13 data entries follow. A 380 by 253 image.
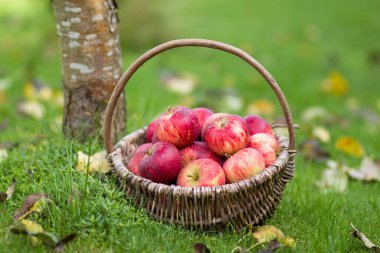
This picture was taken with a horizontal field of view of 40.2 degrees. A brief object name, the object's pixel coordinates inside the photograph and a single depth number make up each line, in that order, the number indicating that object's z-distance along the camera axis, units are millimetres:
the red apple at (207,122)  2836
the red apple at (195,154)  2732
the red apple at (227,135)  2654
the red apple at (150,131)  3043
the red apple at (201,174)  2526
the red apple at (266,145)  2715
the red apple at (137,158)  2756
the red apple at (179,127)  2707
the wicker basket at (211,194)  2451
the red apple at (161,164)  2584
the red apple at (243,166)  2568
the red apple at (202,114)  2970
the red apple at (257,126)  2922
